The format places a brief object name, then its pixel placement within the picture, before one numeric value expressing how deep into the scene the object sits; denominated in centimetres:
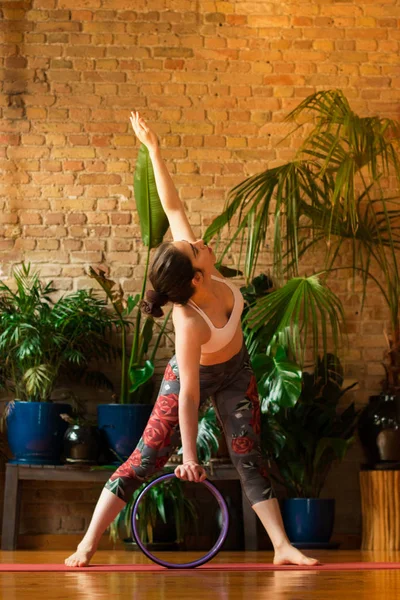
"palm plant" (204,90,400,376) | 478
